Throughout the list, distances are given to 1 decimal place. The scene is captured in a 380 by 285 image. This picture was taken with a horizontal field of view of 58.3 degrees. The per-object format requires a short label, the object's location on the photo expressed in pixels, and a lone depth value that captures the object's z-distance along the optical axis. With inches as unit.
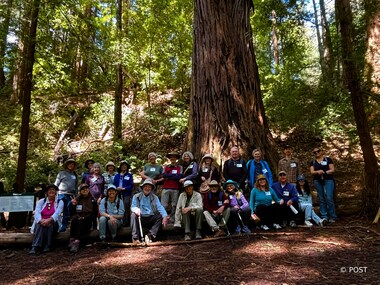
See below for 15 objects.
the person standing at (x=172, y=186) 267.4
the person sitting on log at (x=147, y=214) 235.8
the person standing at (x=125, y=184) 270.1
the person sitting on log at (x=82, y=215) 233.3
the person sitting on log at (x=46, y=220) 230.1
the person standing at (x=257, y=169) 269.4
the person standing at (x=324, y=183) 261.9
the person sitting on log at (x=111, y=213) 235.3
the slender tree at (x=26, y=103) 330.6
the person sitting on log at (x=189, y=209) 236.5
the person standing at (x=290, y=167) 276.5
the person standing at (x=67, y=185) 264.5
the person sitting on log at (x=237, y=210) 237.9
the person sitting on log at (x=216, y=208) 237.3
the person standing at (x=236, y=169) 267.0
